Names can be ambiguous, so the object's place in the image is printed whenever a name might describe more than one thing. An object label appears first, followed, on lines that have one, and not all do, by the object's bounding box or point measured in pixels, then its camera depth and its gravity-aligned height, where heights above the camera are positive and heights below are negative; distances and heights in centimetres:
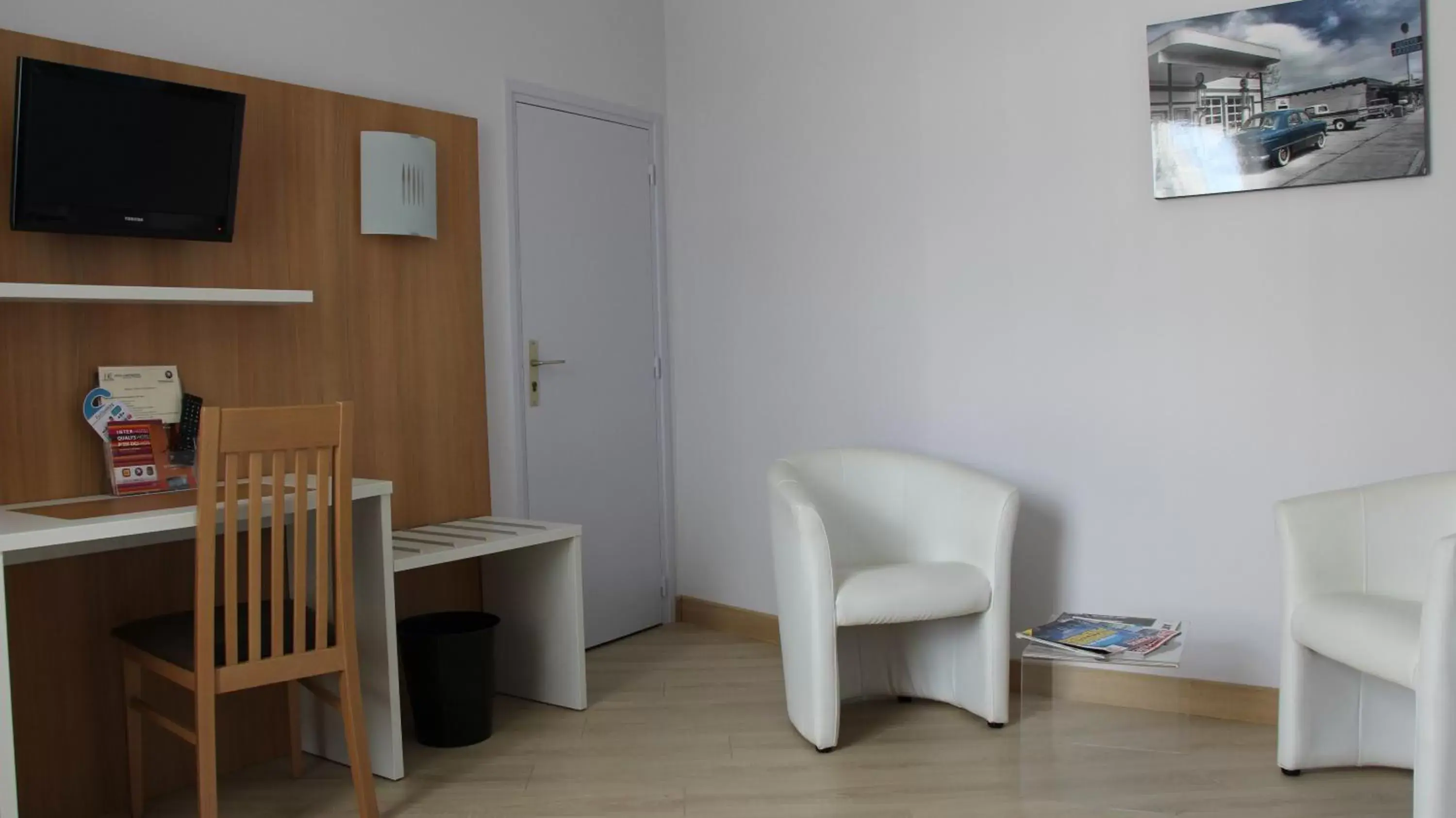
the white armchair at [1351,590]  282 -58
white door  413 +11
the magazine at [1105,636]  277 -69
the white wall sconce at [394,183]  340 +59
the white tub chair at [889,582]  315 -61
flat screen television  258 +56
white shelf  253 +22
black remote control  295 -12
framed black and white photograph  302 +73
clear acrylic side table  283 -96
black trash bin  328 -88
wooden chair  246 -52
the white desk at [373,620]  279 -63
